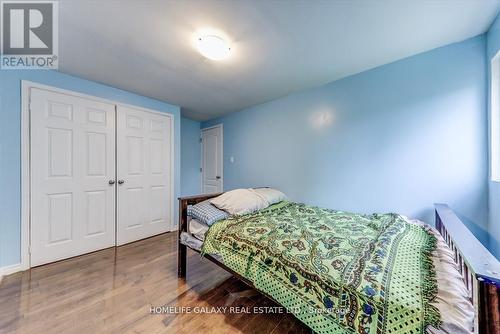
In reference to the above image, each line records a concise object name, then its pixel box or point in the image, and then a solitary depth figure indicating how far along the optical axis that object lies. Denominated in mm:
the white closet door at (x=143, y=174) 2834
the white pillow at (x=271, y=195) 2365
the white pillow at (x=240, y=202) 1991
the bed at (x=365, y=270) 738
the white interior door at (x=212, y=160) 4090
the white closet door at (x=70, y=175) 2172
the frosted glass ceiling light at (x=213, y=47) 1621
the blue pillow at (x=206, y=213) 1808
